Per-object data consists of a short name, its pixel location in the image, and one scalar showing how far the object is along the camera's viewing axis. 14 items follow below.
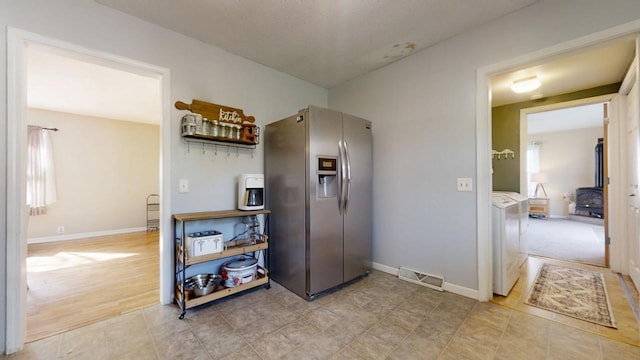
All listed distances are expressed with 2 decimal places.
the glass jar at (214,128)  2.36
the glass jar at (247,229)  2.65
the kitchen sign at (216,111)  2.31
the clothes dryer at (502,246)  2.27
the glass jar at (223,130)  2.41
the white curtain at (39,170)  4.36
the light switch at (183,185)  2.28
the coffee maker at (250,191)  2.43
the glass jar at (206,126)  2.33
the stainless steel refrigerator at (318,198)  2.30
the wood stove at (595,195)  6.15
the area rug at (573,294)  1.98
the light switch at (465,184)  2.28
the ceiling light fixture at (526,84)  2.87
